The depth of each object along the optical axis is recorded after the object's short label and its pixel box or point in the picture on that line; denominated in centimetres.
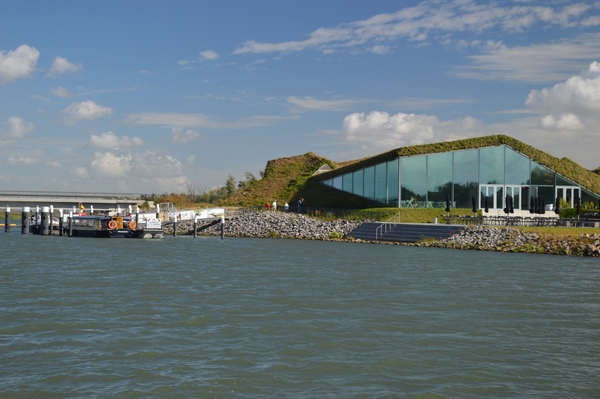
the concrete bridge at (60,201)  7675
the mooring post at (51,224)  5375
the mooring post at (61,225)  5278
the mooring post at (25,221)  5647
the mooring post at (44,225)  5456
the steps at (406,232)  4231
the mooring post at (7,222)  5816
